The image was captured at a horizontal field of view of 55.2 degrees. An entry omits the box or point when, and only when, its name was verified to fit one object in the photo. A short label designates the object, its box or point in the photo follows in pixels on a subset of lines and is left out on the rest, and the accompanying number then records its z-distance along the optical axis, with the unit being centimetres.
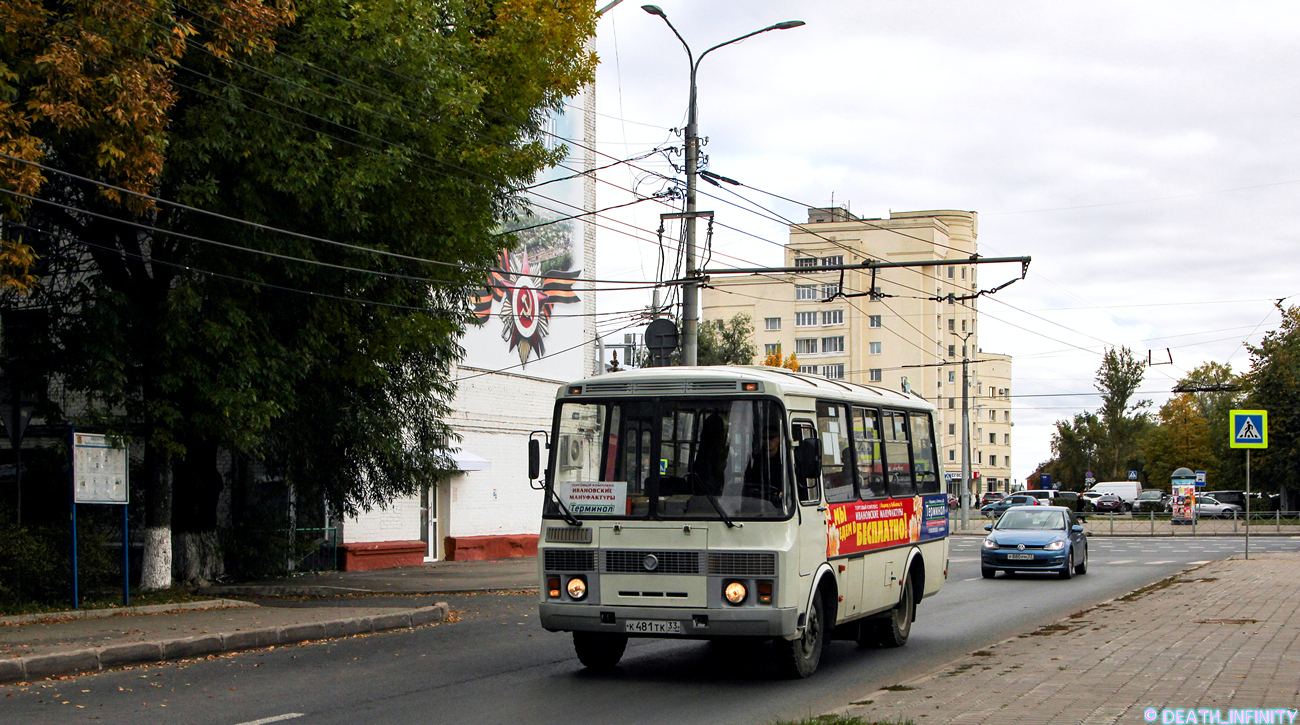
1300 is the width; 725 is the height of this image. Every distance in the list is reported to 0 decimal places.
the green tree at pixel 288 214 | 1605
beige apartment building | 10338
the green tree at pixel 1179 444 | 9819
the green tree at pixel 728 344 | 6000
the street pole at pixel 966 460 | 5375
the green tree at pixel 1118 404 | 9938
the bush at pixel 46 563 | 1634
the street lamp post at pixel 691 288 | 2183
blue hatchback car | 2559
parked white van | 8962
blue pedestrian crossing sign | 2730
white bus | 1054
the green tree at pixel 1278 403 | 6525
